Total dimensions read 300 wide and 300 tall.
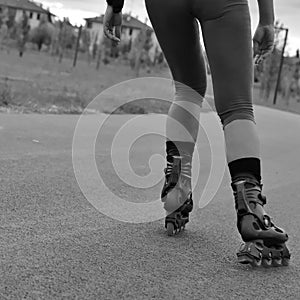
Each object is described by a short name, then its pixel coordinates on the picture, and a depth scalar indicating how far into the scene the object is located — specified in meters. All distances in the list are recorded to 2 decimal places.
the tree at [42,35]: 51.16
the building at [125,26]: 65.05
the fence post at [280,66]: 30.88
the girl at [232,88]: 2.09
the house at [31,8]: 75.68
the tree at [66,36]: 42.16
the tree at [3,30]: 39.34
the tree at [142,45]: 40.16
